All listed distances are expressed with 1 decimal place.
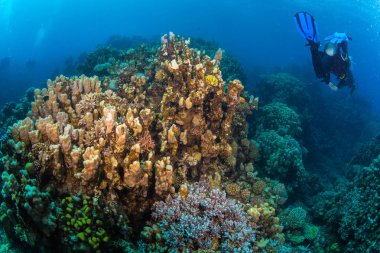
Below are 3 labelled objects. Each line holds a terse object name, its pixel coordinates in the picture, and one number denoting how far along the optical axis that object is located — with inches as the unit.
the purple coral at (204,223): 122.5
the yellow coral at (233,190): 174.9
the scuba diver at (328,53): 217.2
